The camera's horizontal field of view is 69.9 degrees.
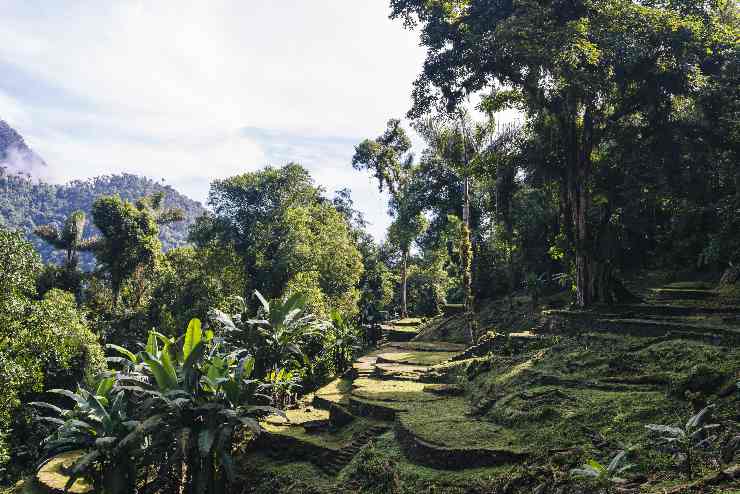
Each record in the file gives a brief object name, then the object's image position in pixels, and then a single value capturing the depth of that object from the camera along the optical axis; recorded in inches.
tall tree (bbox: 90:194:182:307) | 1349.7
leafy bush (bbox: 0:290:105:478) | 539.8
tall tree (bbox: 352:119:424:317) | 1579.7
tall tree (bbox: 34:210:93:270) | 1504.7
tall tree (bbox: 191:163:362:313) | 1254.3
